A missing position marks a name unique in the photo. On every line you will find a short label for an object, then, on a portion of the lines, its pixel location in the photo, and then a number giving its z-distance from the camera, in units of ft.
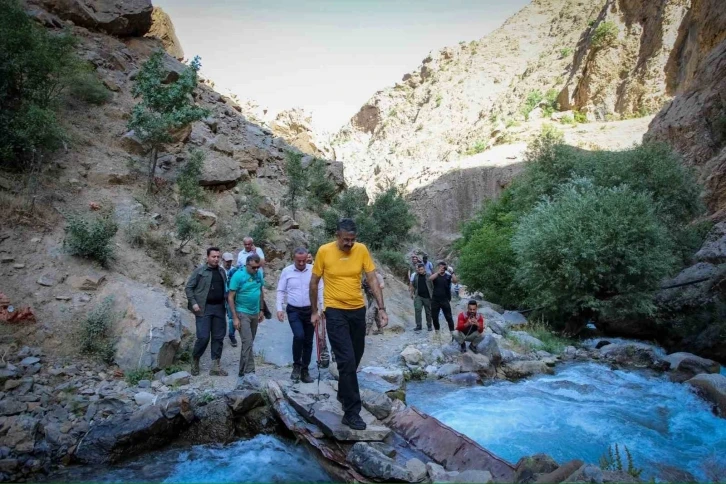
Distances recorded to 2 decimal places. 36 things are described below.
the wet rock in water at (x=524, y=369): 28.61
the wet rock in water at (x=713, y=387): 23.04
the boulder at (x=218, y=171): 50.60
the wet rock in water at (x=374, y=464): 12.64
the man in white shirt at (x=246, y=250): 28.57
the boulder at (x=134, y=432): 15.19
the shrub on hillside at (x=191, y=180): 44.70
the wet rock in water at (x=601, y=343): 42.38
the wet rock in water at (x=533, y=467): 12.76
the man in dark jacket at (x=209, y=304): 22.35
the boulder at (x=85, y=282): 25.82
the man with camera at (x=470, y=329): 30.17
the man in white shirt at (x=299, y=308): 20.86
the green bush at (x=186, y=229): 37.99
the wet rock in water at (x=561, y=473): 11.75
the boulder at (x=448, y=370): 26.96
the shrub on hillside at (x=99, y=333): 21.96
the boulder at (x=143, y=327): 21.74
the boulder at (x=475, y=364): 27.48
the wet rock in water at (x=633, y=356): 34.03
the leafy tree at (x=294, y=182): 58.65
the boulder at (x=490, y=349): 29.09
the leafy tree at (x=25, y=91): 33.96
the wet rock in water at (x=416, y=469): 12.71
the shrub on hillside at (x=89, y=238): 27.63
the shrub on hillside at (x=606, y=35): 146.10
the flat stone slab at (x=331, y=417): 14.82
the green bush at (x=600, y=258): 43.34
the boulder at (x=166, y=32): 98.12
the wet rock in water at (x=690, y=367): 29.76
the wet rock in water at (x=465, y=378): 26.04
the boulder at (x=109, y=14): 66.23
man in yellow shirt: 15.01
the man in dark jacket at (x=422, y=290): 36.68
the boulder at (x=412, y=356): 28.63
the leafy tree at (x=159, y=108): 44.39
